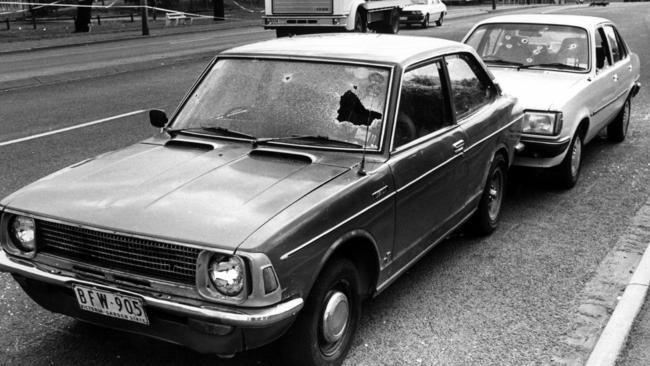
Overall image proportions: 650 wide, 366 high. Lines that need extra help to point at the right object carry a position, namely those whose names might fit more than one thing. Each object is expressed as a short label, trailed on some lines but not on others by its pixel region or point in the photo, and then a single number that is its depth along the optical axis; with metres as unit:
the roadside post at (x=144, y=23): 26.21
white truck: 20.61
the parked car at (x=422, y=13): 31.14
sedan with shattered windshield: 3.12
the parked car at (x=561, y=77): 6.51
